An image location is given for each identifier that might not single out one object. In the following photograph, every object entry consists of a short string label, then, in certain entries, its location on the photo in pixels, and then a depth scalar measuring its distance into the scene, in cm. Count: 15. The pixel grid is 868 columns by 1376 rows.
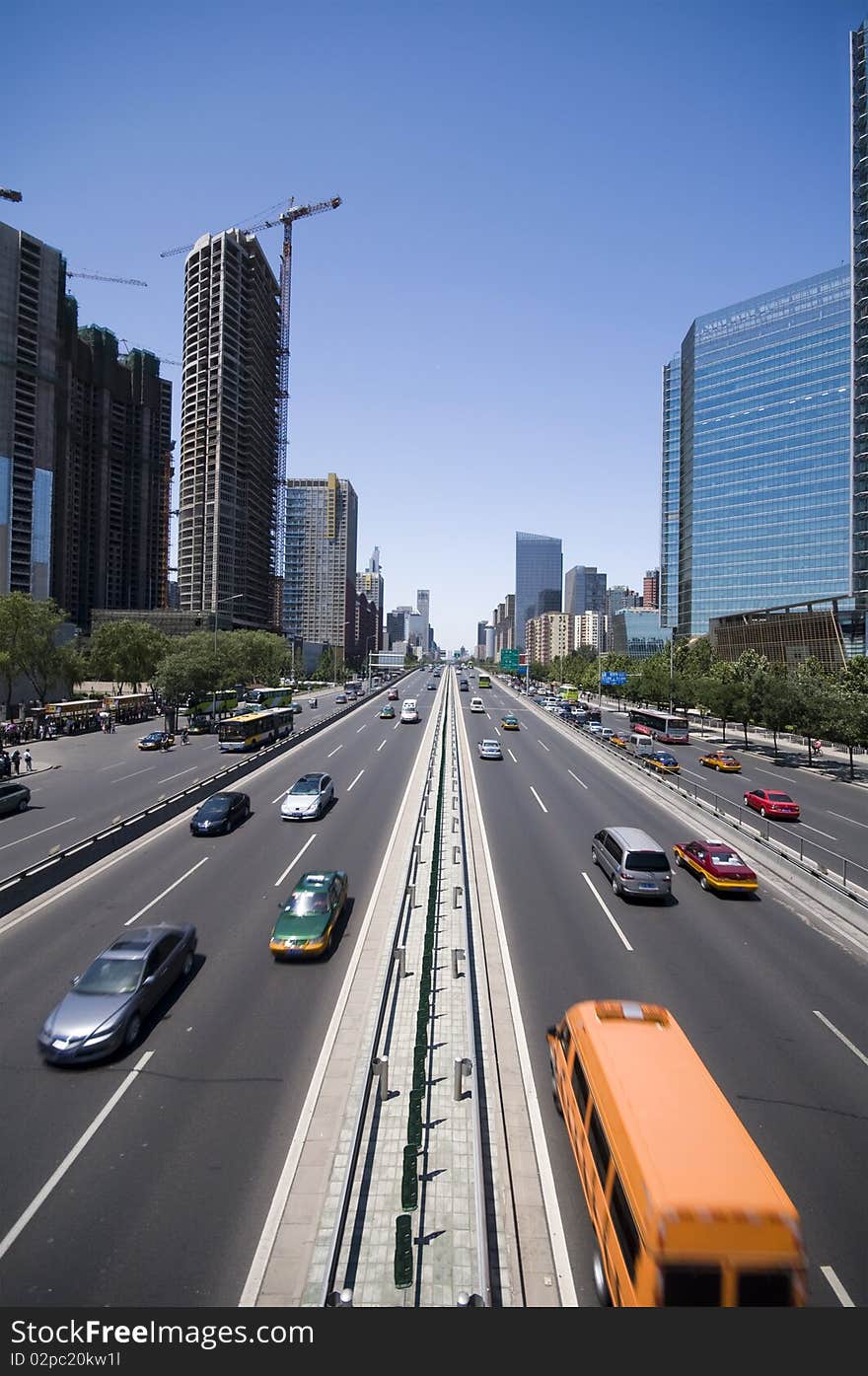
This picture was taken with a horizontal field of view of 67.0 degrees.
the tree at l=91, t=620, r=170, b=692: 8406
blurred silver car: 1146
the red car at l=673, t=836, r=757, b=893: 2075
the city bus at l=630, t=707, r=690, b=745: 6059
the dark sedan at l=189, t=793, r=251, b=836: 2652
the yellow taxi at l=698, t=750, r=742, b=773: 4691
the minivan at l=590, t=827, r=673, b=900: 1973
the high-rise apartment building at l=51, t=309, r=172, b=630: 16375
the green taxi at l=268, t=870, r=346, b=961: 1554
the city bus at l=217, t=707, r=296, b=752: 4959
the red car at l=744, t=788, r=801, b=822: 3173
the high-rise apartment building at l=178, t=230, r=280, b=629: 16150
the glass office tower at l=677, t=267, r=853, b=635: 11869
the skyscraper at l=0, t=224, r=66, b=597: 12106
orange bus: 596
